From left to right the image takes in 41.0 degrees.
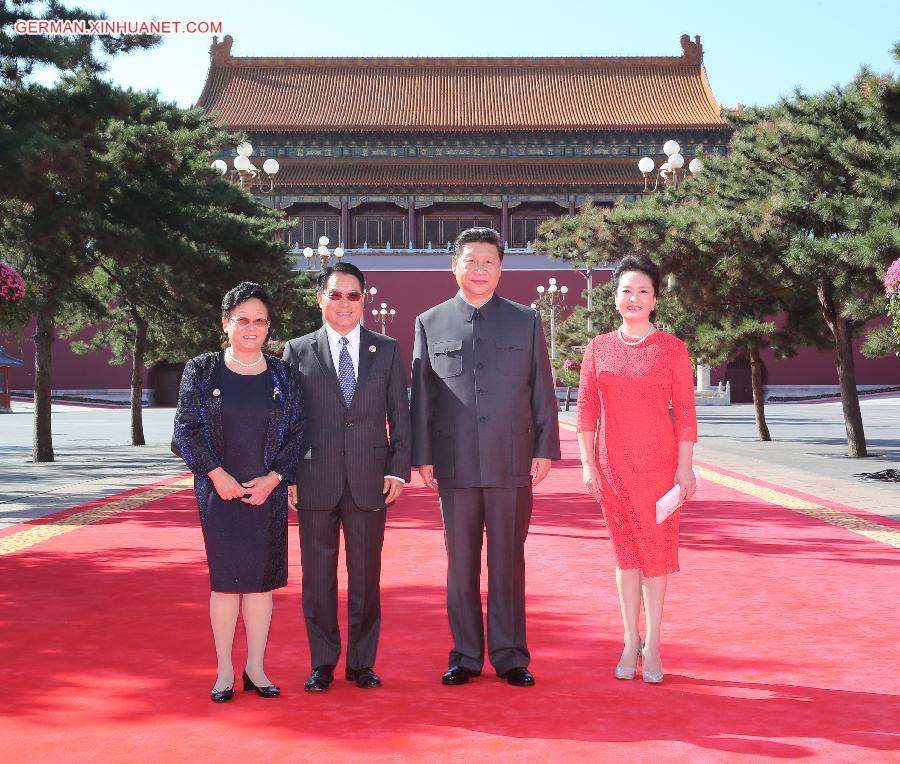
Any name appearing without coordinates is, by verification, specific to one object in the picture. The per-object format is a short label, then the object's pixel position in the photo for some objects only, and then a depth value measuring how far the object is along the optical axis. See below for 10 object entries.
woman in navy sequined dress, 4.23
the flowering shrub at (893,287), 10.75
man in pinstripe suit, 4.43
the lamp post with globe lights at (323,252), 22.62
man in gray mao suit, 4.54
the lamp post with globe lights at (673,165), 18.84
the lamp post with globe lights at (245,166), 19.50
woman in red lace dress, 4.49
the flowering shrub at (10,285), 10.32
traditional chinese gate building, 43.66
